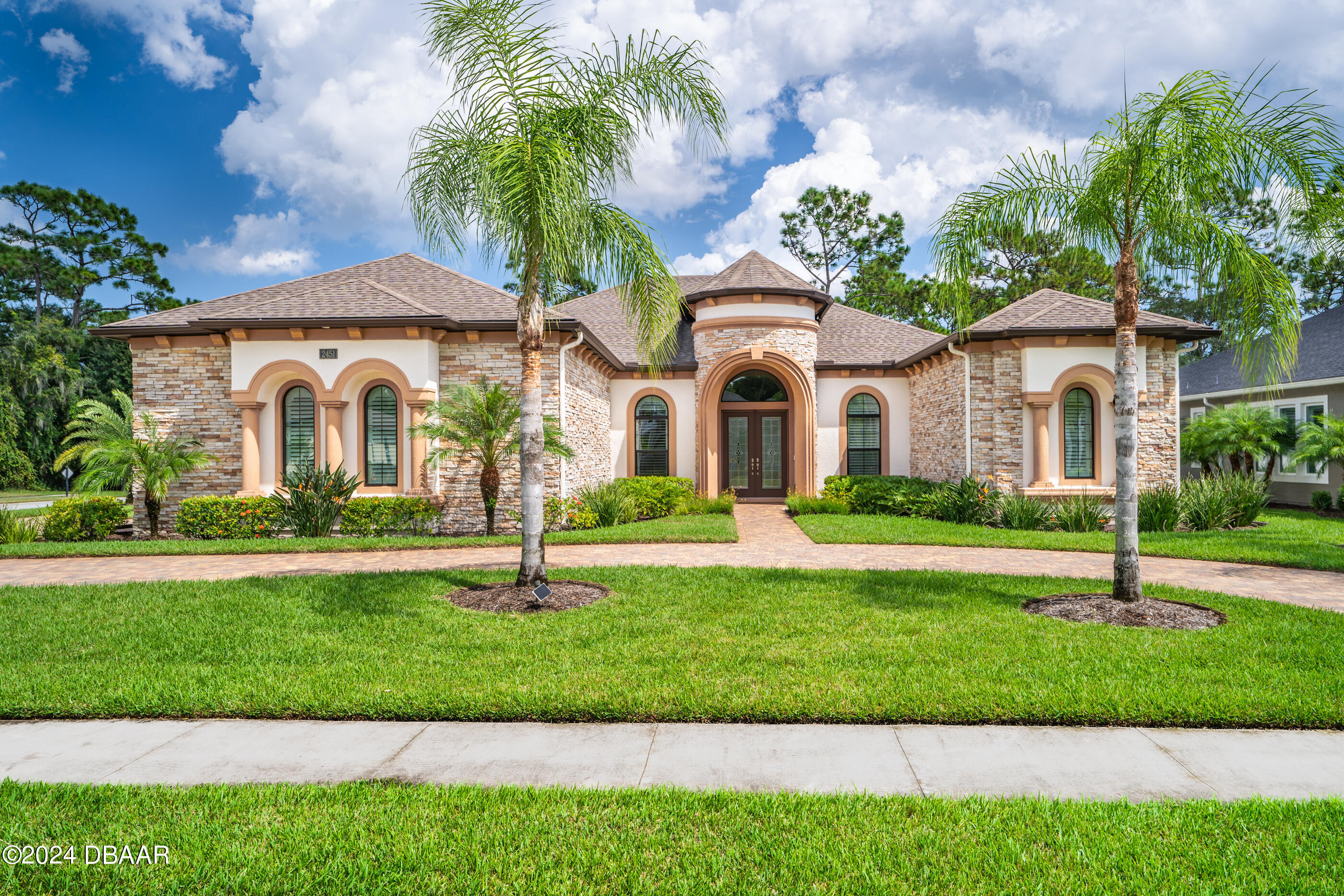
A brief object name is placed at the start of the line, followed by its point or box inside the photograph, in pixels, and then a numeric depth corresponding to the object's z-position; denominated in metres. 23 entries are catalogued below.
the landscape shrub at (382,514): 13.45
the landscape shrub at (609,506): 14.95
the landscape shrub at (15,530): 13.23
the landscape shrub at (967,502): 14.72
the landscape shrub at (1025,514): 14.27
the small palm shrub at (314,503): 13.36
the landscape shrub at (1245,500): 14.25
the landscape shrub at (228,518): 13.54
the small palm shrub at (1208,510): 13.94
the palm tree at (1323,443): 16.16
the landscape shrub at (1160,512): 13.82
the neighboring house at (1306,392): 18.70
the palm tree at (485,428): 13.02
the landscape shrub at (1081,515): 14.02
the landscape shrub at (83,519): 13.79
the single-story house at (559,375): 14.00
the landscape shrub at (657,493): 16.31
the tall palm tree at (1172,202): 6.86
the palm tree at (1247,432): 17.88
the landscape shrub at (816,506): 16.89
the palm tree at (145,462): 13.16
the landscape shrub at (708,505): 17.19
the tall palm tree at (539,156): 7.20
